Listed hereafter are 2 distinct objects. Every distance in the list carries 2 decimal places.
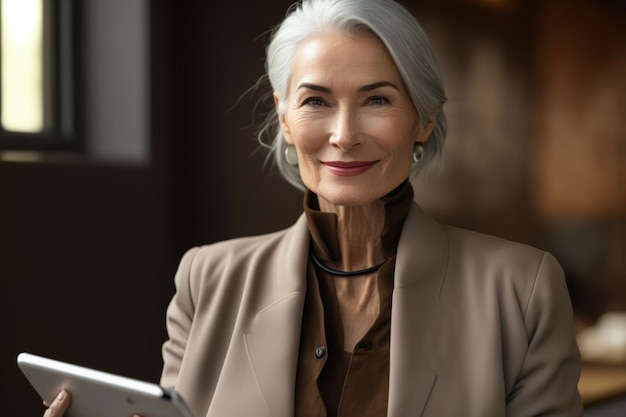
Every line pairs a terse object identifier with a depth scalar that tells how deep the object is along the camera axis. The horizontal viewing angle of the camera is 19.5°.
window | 2.51
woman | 1.78
